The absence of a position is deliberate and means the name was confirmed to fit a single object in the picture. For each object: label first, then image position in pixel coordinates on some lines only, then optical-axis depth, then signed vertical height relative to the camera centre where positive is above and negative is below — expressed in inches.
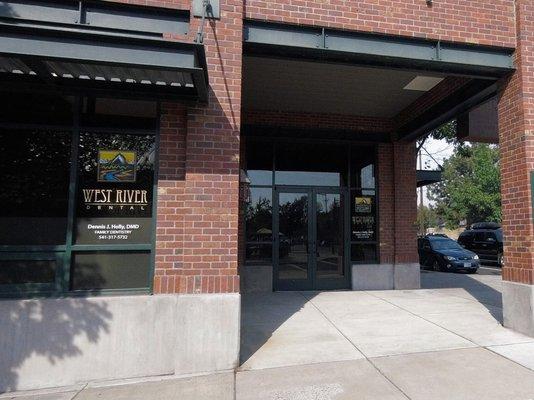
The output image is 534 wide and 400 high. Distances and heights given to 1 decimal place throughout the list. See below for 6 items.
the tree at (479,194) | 1849.2 +186.5
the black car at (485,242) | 674.2 -22.7
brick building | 163.2 +37.8
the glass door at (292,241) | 365.1 -12.8
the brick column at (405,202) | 372.2 +27.9
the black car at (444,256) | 551.2 -40.6
